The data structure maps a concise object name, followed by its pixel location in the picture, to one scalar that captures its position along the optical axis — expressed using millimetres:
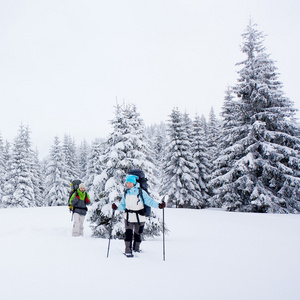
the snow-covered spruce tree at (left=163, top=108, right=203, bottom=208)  25198
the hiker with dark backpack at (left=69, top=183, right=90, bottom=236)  8570
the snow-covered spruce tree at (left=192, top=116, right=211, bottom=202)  28469
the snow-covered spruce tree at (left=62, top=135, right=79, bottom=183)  39969
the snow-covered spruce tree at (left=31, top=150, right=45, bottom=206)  36219
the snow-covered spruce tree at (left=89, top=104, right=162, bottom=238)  8227
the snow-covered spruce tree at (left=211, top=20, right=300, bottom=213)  15664
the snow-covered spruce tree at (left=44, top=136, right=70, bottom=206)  34500
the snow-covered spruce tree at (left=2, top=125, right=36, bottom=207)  29266
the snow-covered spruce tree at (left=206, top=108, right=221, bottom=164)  32403
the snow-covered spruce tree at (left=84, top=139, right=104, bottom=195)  37938
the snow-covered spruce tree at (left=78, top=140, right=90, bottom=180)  52238
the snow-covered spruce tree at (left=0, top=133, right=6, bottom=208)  35812
